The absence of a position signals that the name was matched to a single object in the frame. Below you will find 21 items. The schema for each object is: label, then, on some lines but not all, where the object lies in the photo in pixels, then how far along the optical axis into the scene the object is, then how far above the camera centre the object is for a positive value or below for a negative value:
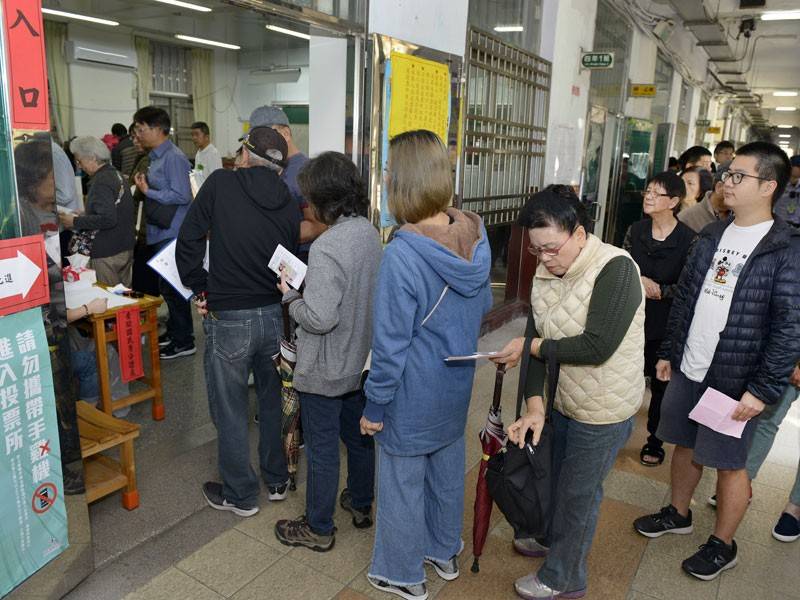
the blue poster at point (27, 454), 1.75 -0.91
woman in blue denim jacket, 1.78 -0.57
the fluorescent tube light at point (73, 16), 8.67 +1.88
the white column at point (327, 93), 3.30 +0.34
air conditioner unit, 9.49 +1.47
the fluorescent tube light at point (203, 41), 10.82 +1.98
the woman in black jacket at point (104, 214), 3.52 -0.39
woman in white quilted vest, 1.74 -0.58
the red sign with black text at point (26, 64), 1.62 +0.22
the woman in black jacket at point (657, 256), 2.97 -0.44
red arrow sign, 1.68 -0.36
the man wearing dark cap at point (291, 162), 2.88 -0.04
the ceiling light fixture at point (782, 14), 7.60 +1.95
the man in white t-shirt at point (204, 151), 6.62 +0.00
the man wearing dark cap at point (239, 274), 2.30 -0.46
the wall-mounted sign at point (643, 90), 7.71 +0.95
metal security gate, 4.53 +0.28
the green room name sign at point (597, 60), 5.80 +1.00
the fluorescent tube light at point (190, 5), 8.33 +2.00
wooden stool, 2.36 -1.24
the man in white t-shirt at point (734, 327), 2.02 -0.54
